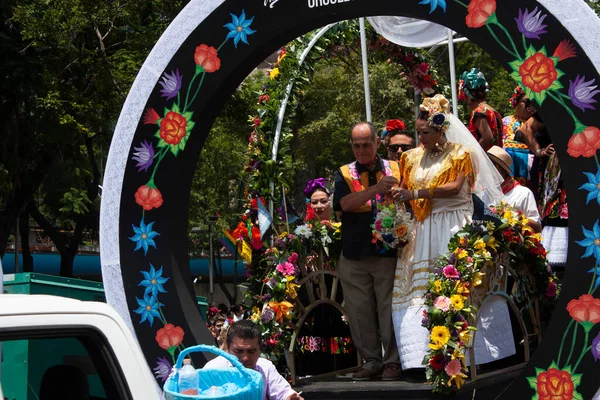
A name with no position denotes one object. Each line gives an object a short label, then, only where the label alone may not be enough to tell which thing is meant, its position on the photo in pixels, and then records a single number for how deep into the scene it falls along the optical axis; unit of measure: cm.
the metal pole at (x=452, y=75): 836
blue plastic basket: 374
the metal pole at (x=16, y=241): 1929
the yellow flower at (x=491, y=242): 592
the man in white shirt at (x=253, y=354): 470
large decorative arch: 608
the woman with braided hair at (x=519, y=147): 773
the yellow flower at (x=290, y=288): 656
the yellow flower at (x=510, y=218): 627
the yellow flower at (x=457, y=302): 566
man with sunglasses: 773
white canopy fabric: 806
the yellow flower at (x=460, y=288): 572
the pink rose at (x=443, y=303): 566
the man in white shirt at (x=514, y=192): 717
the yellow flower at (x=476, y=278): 576
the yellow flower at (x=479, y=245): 582
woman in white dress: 626
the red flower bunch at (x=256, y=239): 700
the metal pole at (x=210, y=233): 2516
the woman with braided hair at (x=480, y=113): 763
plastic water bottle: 382
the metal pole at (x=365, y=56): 798
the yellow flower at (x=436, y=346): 564
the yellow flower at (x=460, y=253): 578
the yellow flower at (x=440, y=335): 565
